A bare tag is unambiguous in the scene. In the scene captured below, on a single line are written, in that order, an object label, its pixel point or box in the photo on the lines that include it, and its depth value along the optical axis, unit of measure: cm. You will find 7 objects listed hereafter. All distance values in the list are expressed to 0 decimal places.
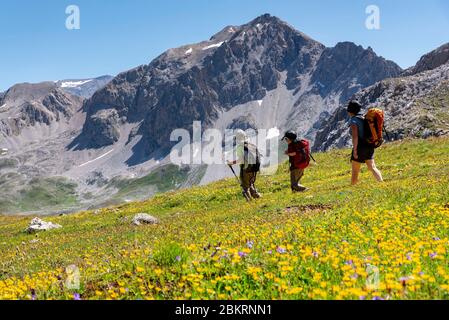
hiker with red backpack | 2039
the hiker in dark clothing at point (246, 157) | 2120
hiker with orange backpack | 1715
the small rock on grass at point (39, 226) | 2712
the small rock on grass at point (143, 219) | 2109
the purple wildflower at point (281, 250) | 693
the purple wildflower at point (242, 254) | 692
